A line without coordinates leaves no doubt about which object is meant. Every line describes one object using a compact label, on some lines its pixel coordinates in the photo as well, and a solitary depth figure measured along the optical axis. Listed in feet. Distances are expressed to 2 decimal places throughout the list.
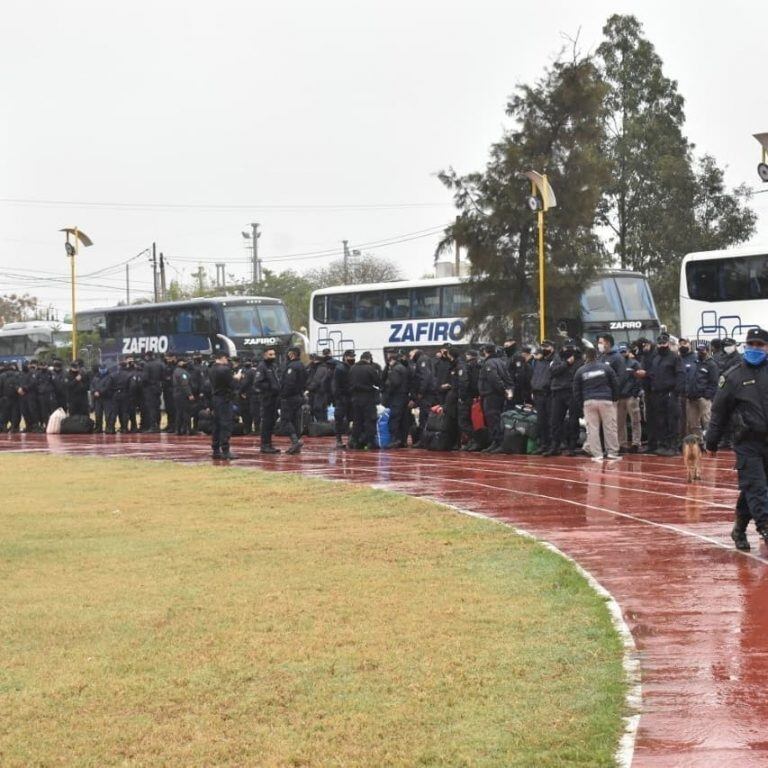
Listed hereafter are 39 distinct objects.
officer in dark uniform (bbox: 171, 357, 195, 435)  99.45
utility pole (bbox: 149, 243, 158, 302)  245.37
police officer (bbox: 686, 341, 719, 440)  67.31
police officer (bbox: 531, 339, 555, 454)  69.05
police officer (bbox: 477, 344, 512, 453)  71.31
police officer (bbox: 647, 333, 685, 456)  66.80
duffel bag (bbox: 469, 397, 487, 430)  75.15
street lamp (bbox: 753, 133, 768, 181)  77.48
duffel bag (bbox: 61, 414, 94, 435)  111.96
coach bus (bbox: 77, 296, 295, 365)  146.61
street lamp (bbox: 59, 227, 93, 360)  132.67
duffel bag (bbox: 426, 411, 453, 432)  76.69
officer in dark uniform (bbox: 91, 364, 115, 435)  106.93
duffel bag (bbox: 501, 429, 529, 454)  72.18
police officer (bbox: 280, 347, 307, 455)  74.43
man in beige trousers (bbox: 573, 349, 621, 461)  64.08
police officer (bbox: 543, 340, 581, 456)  67.92
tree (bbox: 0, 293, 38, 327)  421.18
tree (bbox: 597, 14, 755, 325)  153.79
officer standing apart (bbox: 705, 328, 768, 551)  35.63
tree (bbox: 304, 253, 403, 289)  280.92
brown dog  54.54
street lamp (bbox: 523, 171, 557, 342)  94.07
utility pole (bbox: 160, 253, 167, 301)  250.37
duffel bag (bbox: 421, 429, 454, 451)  77.20
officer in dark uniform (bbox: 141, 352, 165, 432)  103.04
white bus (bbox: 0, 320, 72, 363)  207.40
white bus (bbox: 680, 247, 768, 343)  100.78
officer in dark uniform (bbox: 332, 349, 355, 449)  79.41
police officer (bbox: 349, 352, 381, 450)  77.15
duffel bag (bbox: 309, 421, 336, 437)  93.20
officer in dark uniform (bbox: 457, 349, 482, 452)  73.20
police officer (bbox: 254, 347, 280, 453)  74.90
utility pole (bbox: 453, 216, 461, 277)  107.04
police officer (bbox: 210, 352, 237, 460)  70.28
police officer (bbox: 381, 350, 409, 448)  77.87
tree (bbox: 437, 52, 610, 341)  103.40
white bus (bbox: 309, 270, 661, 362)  111.96
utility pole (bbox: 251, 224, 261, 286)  307.58
